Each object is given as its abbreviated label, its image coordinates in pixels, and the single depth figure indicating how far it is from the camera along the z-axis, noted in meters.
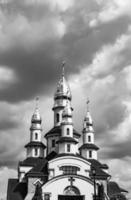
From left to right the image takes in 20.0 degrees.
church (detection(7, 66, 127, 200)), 57.59
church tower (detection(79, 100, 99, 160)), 71.94
